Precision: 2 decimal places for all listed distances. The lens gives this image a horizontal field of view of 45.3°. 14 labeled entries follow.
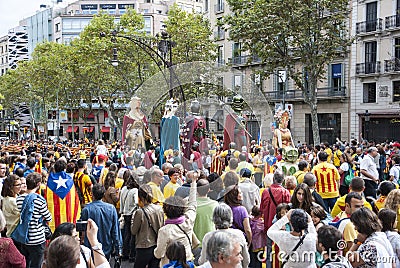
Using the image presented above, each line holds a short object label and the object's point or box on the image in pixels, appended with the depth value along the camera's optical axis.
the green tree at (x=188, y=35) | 20.14
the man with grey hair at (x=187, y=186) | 5.39
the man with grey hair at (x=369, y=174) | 9.79
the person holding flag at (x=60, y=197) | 6.80
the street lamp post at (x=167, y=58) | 5.39
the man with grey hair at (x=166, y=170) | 6.14
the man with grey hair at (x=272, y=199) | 6.31
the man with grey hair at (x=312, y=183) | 6.37
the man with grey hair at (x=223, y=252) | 3.38
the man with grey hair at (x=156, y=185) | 5.71
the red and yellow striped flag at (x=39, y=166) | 10.81
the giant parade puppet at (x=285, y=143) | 8.42
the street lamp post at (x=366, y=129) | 30.27
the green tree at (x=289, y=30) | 21.28
